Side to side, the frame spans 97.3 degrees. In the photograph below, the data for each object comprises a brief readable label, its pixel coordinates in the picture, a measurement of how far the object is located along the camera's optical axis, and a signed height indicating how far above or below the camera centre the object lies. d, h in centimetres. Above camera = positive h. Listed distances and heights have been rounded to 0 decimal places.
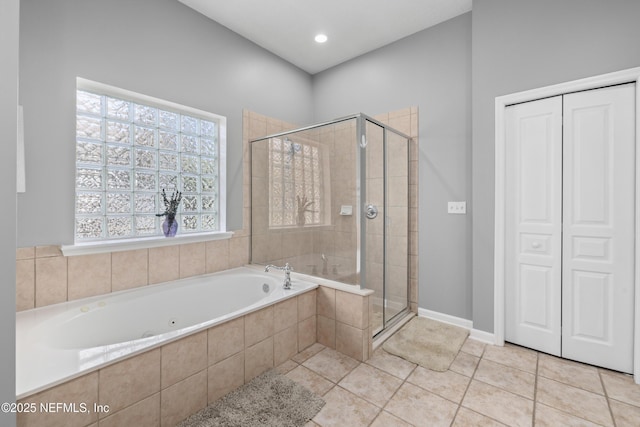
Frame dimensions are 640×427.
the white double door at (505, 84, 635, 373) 182 -9
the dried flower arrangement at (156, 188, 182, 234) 227 +6
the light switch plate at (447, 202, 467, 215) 254 +5
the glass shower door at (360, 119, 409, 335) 222 -6
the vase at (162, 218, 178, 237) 226 -11
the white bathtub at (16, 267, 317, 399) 117 -62
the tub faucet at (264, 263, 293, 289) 221 -52
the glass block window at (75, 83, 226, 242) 201 +40
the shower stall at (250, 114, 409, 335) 218 +7
